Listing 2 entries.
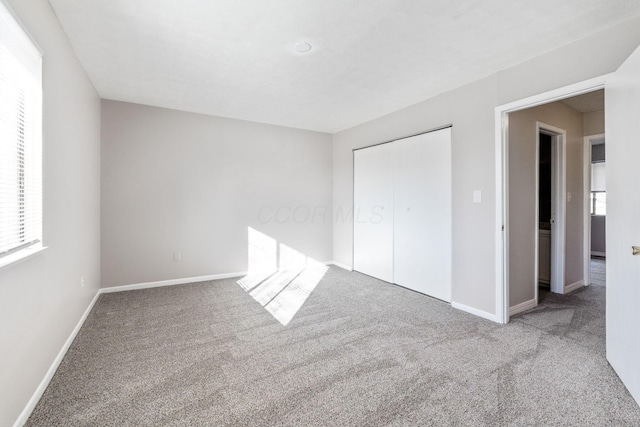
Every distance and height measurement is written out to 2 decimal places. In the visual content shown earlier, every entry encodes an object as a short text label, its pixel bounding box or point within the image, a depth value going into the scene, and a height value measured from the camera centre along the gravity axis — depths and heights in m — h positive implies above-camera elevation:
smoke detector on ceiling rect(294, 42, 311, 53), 2.42 +1.38
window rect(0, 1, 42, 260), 1.43 +0.41
